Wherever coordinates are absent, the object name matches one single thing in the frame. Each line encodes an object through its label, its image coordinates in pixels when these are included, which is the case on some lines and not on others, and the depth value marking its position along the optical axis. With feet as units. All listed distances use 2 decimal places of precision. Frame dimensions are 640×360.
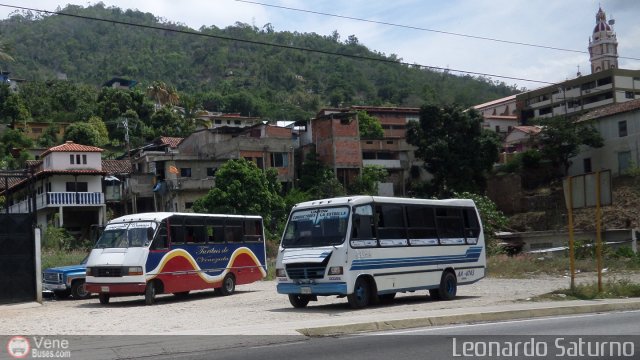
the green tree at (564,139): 200.75
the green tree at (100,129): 261.95
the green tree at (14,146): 213.13
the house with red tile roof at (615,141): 192.13
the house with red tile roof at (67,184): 180.14
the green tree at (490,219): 148.36
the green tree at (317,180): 195.83
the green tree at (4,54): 279.96
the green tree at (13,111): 278.26
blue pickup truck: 87.45
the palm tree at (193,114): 309.42
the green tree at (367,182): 208.23
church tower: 405.74
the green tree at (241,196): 165.58
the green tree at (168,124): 290.76
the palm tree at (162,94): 336.90
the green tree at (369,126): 291.73
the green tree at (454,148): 210.59
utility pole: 198.18
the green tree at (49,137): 256.52
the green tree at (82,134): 248.93
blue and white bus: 59.82
